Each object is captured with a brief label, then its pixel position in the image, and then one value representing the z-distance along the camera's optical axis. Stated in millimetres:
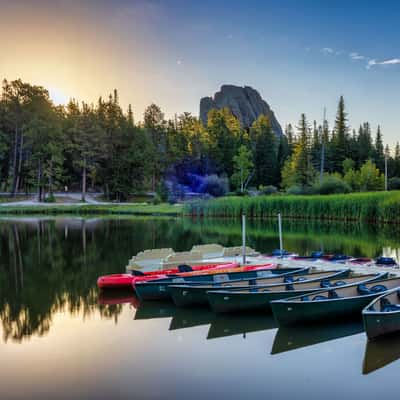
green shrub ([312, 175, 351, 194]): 48469
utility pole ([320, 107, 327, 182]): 63969
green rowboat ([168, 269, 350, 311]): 10859
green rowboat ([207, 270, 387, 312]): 10352
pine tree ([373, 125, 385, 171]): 78750
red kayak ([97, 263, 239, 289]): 13648
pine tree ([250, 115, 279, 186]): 78062
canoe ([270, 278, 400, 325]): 9297
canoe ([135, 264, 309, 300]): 12156
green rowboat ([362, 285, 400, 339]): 8323
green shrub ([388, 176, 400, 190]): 59869
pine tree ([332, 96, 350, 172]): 72625
